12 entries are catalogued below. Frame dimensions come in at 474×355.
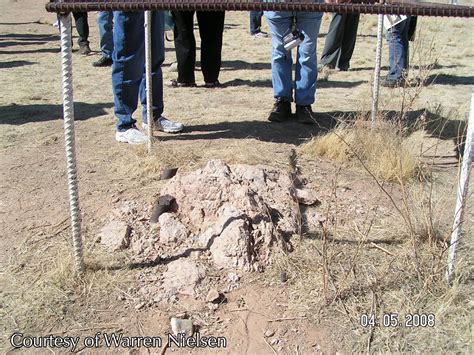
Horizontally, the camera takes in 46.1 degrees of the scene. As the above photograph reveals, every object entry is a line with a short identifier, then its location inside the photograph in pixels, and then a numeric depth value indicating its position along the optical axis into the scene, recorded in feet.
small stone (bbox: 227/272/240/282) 8.07
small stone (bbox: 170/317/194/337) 7.09
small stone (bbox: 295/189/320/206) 10.11
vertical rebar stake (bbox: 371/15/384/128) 13.12
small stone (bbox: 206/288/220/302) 7.66
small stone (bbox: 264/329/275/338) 7.12
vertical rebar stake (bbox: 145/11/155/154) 12.26
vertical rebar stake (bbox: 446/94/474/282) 7.15
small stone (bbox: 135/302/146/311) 7.57
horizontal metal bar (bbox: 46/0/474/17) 6.90
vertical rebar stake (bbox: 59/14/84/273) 7.20
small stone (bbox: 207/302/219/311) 7.55
